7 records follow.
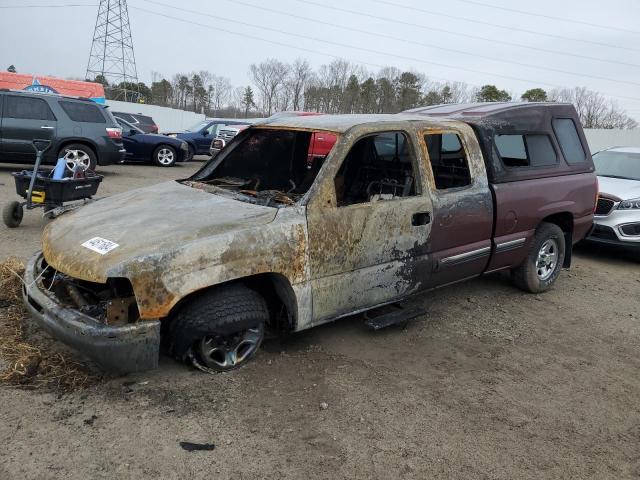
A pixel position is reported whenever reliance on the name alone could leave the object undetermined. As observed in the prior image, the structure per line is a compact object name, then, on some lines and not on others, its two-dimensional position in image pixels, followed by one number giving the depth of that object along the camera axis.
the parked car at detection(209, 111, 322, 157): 17.12
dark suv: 10.53
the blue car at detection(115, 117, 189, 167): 14.99
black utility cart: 6.32
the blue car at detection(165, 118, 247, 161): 17.50
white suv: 6.95
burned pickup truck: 2.96
